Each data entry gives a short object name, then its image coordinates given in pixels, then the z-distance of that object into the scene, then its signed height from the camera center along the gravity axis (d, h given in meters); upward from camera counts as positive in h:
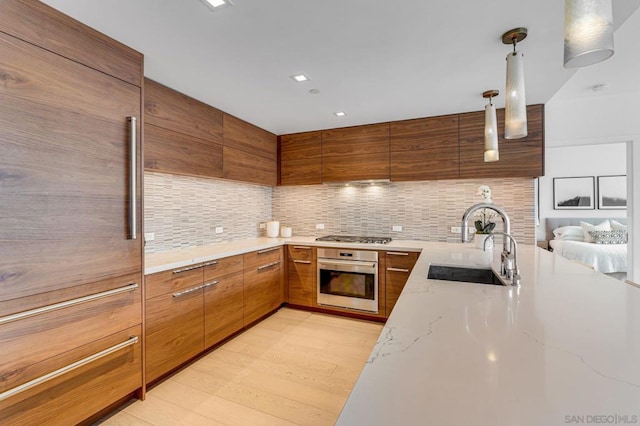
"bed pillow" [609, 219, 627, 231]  5.38 -0.27
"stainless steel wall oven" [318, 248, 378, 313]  3.15 -0.75
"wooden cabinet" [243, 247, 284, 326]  2.92 -0.77
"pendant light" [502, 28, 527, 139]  1.37 +0.54
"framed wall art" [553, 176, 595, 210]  6.01 +0.41
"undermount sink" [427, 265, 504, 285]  1.84 -0.41
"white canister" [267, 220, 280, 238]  3.90 -0.22
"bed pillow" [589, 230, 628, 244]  5.16 -0.46
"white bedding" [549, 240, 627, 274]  4.59 -0.71
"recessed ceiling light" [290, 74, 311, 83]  2.16 +1.05
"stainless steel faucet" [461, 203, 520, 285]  1.41 -0.20
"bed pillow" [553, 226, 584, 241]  5.70 -0.42
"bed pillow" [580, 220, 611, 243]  5.39 -0.30
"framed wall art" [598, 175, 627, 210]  5.81 +0.41
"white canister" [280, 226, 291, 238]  3.94 -0.26
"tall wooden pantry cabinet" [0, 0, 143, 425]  1.30 -0.02
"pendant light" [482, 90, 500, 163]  1.95 +0.53
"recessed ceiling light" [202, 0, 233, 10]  1.38 +1.03
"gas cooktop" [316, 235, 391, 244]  3.30 -0.32
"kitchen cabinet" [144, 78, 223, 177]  2.22 +0.69
